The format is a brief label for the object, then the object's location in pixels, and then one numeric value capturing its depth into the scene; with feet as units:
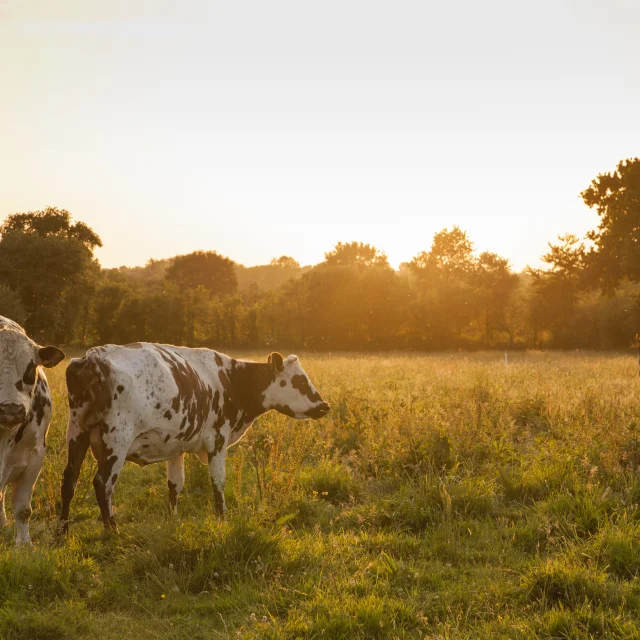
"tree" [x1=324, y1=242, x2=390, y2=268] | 293.23
